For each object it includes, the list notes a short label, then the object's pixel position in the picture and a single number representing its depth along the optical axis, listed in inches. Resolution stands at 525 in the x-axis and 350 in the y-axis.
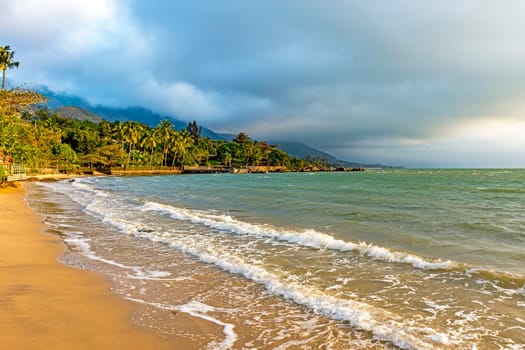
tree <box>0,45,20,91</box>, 1606.3
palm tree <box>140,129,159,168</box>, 4132.9
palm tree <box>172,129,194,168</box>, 4522.6
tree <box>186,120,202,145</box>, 6318.9
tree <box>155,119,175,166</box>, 4375.0
